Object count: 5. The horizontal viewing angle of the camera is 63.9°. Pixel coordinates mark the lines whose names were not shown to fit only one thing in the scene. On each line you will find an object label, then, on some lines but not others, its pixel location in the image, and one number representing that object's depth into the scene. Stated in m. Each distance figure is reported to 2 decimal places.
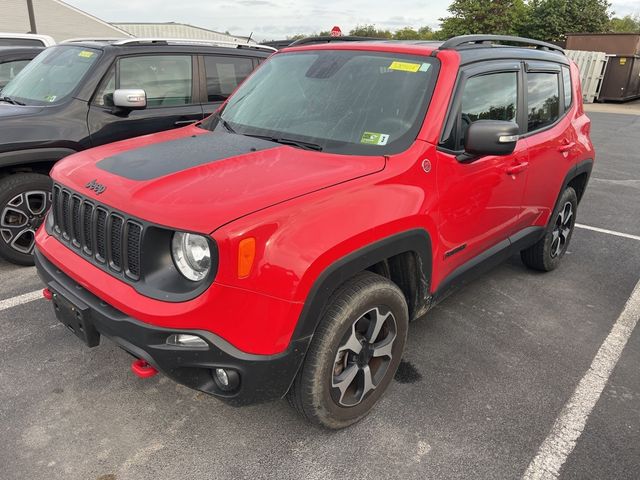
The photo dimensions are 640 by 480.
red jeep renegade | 1.99
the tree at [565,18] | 39.66
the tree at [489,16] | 40.12
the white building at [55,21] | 35.06
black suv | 4.07
